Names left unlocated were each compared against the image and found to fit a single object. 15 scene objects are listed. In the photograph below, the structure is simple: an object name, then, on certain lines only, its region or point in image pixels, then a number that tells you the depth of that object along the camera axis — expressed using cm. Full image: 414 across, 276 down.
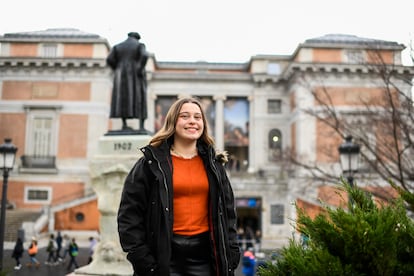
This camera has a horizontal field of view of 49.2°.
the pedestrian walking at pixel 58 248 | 1870
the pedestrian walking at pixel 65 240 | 2554
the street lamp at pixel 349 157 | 1104
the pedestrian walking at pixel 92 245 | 1709
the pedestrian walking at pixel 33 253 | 1611
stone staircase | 2619
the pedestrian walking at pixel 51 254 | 1723
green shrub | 191
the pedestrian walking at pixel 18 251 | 1592
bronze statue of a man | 888
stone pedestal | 786
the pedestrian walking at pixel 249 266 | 1127
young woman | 293
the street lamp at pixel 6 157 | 1134
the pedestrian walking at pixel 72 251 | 1587
